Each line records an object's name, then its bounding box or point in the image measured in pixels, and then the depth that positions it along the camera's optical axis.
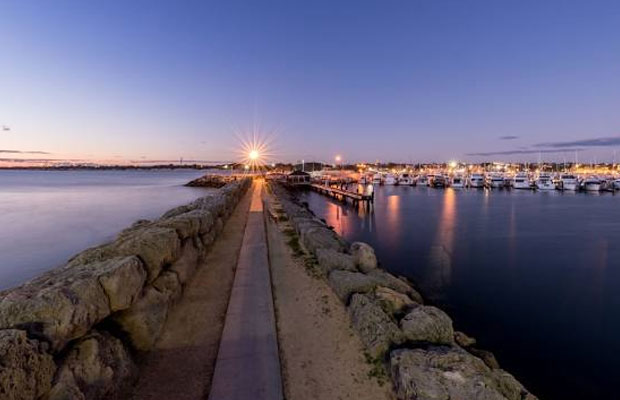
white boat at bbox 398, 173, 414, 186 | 79.07
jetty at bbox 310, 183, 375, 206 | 41.25
